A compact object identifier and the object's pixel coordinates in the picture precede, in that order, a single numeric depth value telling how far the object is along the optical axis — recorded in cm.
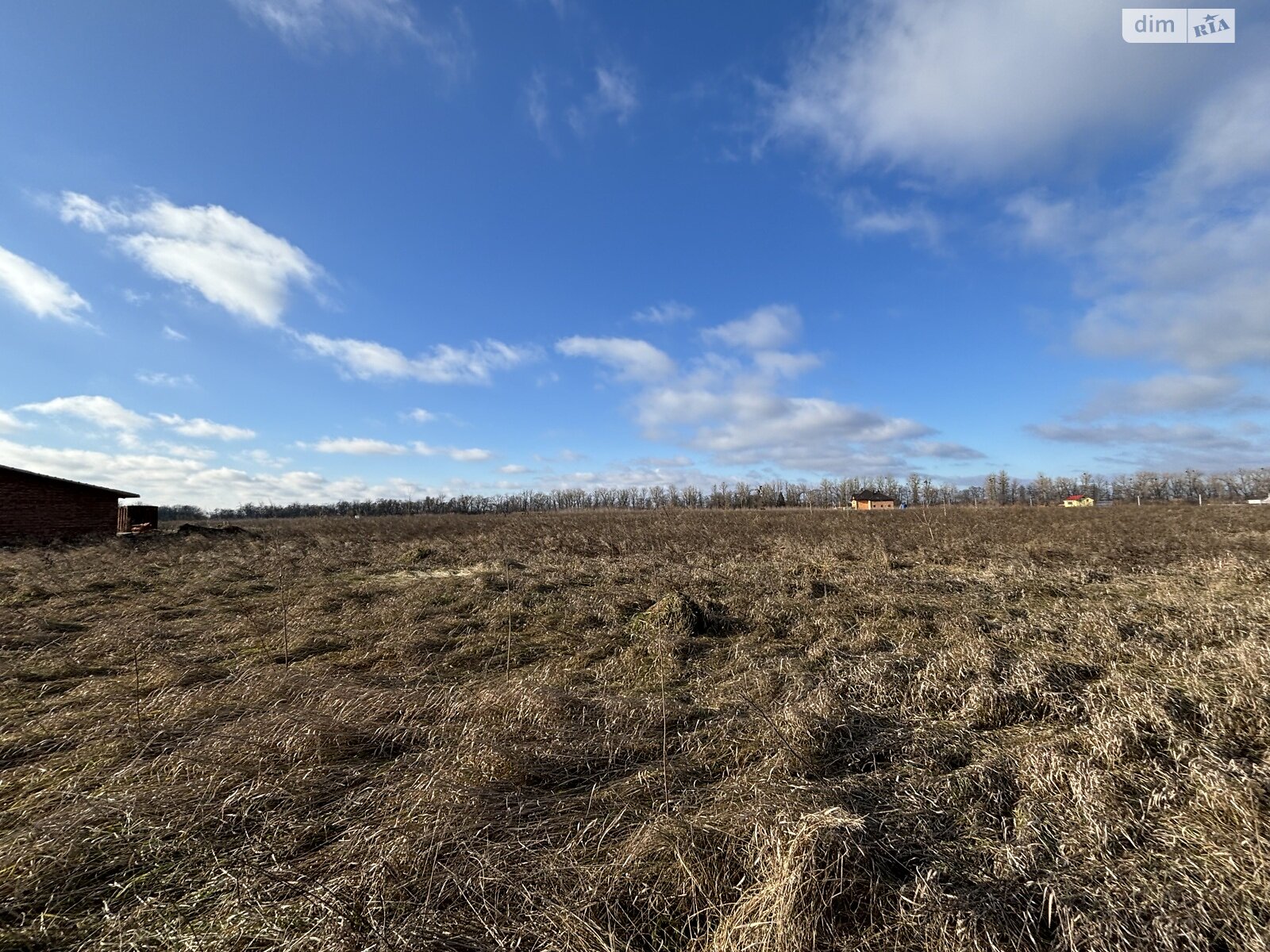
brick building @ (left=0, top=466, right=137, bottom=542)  2417
